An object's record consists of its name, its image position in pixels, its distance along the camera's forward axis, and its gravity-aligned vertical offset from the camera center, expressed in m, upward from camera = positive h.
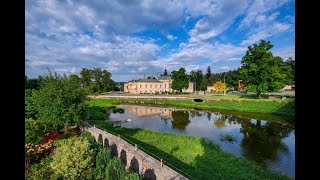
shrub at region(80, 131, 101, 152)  8.43 -3.56
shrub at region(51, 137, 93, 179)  6.09 -3.49
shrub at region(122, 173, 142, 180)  5.26 -3.61
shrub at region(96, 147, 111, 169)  6.91 -3.75
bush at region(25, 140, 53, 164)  8.04 -4.04
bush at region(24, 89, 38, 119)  13.76 -2.06
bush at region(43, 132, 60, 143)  10.07 -3.78
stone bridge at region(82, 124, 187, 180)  6.00 -3.89
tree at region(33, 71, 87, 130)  11.15 -1.05
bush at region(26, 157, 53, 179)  6.18 -4.18
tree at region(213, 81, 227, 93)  38.76 +0.80
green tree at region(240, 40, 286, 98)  25.86 +4.15
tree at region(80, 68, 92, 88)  40.44 +4.40
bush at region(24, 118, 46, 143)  9.39 -3.31
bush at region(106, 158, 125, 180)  5.94 -3.80
